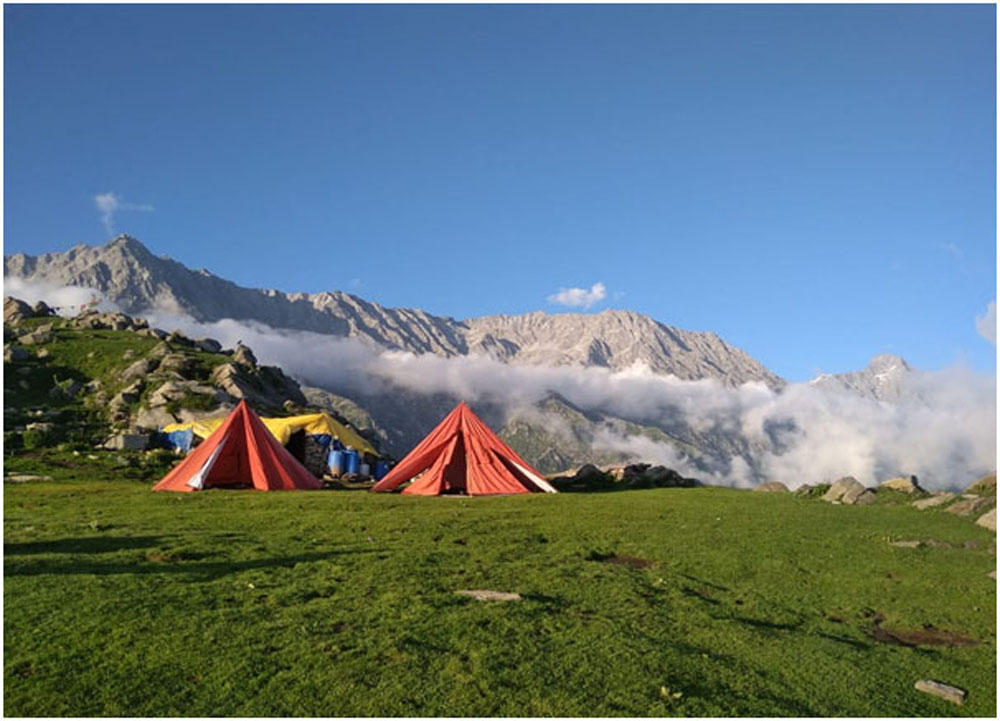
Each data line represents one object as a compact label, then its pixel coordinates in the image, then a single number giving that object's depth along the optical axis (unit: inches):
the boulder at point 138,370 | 2586.1
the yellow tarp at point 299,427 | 2085.4
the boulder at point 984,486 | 1407.5
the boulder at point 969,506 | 1238.9
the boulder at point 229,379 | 2568.9
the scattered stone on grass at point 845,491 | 1488.7
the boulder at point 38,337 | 2923.0
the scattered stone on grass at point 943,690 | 469.7
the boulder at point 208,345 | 3554.4
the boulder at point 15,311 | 3566.7
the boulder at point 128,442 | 1969.7
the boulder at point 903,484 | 1536.0
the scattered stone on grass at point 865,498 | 1460.8
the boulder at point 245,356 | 3189.0
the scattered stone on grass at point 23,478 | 1483.8
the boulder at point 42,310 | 3878.0
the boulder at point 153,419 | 2192.5
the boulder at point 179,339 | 3344.0
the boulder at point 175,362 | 2655.0
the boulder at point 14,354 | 2652.1
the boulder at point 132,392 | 2404.9
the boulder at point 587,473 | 1824.6
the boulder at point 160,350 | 2736.0
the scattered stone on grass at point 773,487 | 1770.2
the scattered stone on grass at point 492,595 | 593.0
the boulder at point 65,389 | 2452.0
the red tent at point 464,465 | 1619.1
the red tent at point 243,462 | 1539.1
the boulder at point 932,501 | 1336.1
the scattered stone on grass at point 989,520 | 1087.2
